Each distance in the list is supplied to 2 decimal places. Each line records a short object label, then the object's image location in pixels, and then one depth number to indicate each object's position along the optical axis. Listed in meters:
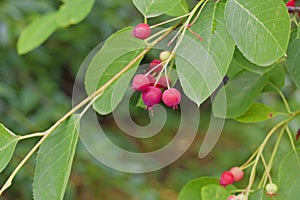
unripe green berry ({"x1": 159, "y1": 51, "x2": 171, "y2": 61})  0.45
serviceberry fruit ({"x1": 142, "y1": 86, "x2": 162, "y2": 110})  0.44
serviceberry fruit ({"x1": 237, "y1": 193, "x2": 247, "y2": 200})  0.47
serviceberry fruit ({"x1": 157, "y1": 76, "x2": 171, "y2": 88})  0.46
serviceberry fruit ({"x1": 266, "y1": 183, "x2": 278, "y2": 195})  0.47
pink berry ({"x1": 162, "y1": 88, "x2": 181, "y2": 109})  0.44
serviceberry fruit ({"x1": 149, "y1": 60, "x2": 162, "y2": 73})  0.47
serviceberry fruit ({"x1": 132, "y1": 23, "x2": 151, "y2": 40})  0.44
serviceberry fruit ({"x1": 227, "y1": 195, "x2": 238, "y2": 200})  0.46
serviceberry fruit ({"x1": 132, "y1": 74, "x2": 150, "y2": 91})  0.44
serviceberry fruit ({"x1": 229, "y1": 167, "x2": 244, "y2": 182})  0.50
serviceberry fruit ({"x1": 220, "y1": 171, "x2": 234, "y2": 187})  0.50
